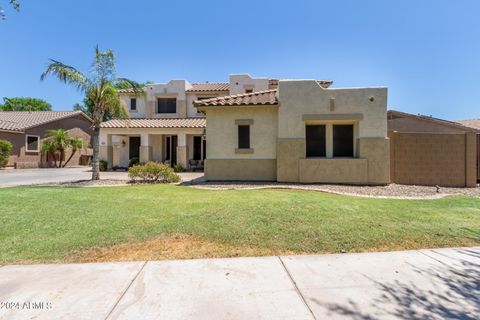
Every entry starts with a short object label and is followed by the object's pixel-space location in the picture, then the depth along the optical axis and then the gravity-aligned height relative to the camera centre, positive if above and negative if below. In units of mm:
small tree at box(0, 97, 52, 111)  59531 +12352
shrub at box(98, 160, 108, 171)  23405 -602
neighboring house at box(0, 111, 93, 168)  27725 +3086
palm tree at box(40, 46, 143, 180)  14289 +3891
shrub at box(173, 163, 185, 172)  22266 -787
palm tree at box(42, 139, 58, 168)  29125 +1061
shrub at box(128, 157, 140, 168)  24027 -251
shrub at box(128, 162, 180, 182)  14289 -778
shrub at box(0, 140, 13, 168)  25156 +615
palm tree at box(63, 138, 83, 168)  30703 +1466
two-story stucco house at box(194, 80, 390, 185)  13008 +1171
